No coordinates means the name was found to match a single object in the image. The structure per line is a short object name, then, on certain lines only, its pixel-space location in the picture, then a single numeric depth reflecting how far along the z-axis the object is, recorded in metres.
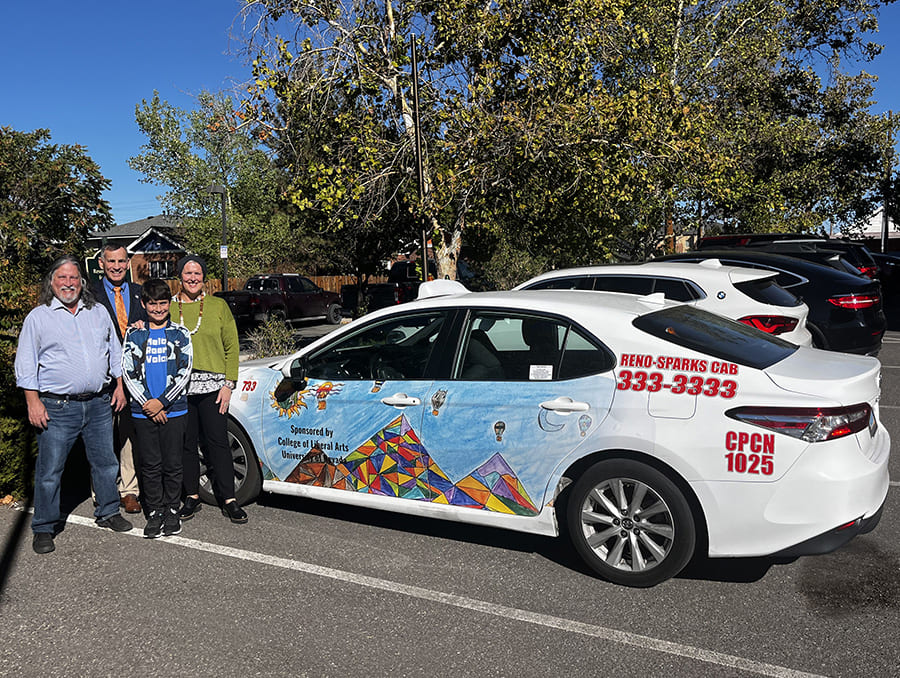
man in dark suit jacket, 5.32
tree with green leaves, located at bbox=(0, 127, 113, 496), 21.40
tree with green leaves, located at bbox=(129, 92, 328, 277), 33.72
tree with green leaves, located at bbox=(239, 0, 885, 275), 13.05
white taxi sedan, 3.65
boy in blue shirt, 4.84
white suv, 7.64
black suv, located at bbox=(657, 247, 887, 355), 9.40
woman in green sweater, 5.07
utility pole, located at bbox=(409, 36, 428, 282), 12.48
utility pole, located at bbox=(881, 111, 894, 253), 28.22
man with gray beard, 4.66
